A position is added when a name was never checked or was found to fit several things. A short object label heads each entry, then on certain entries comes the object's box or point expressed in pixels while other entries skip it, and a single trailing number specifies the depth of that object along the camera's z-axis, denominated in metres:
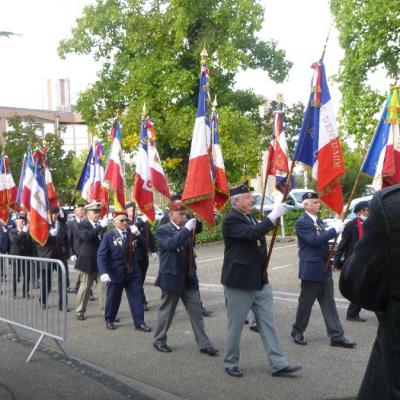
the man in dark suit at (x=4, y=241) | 16.31
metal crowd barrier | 7.53
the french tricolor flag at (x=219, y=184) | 8.67
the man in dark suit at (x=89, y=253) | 10.97
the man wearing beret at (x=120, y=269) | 9.51
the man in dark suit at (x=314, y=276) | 7.88
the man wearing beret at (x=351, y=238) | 9.49
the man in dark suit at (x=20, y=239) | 14.34
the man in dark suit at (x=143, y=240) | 10.32
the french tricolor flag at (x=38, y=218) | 10.98
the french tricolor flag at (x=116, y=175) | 11.16
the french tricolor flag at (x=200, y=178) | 7.63
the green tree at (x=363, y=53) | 24.39
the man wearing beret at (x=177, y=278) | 7.76
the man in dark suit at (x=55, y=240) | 12.70
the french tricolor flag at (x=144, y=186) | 10.41
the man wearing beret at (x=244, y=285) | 6.59
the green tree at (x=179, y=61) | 27.53
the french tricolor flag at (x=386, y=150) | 7.56
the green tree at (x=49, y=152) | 35.59
